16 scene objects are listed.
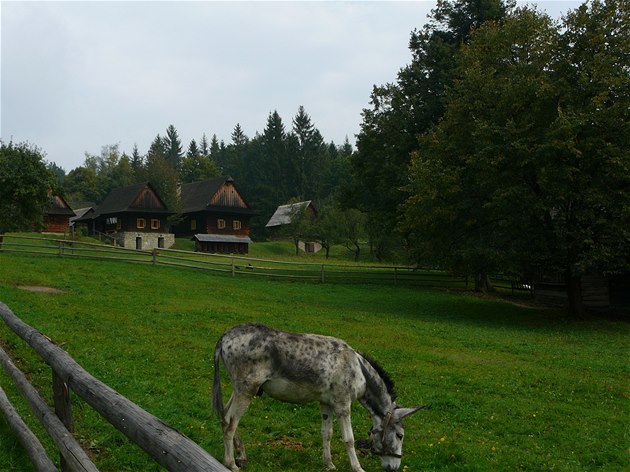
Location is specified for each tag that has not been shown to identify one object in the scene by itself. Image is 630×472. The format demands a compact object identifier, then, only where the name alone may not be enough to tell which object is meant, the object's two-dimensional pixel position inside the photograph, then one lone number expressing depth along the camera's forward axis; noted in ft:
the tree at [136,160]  426.10
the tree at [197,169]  396.78
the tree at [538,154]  77.97
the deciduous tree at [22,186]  130.72
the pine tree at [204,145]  653.71
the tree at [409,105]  119.75
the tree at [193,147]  552.82
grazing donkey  23.38
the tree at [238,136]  501.56
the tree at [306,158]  344.49
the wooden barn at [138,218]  223.71
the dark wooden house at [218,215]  237.86
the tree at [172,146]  532.69
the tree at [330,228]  211.61
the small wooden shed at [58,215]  218.59
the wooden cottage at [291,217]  243.07
